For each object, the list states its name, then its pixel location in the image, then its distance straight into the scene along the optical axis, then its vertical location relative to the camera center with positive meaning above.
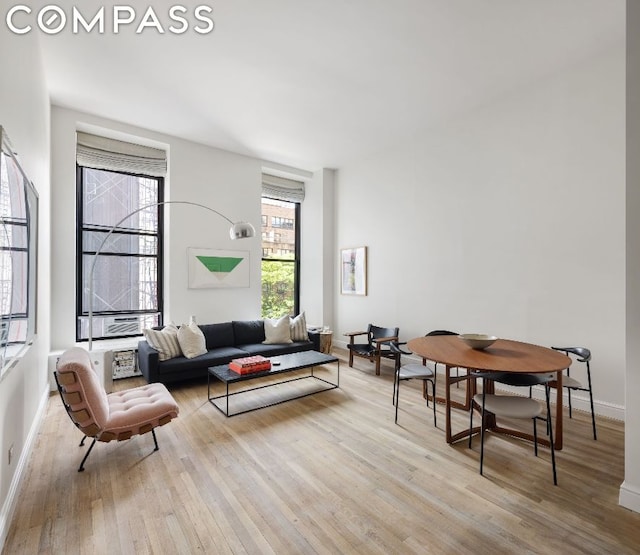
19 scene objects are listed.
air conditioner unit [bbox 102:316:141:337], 4.55 -0.67
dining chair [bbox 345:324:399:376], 4.60 -1.02
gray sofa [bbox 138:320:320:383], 3.86 -1.00
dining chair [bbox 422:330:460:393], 3.68 -0.62
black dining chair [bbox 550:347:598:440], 2.76 -0.83
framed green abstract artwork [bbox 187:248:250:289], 5.04 +0.16
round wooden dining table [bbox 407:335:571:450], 2.27 -0.61
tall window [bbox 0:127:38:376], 1.76 +0.13
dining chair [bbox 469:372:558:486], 2.23 -0.91
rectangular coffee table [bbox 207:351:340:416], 3.36 -1.00
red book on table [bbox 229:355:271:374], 3.39 -0.91
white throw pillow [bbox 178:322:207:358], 4.15 -0.81
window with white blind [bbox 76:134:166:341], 4.43 +0.45
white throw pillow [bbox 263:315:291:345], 5.00 -0.82
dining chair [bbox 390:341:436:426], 3.07 -0.91
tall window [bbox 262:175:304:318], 6.16 +0.62
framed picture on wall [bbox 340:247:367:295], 5.65 +0.12
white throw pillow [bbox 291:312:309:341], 5.19 -0.81
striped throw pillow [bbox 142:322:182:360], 4.00 -0.79
